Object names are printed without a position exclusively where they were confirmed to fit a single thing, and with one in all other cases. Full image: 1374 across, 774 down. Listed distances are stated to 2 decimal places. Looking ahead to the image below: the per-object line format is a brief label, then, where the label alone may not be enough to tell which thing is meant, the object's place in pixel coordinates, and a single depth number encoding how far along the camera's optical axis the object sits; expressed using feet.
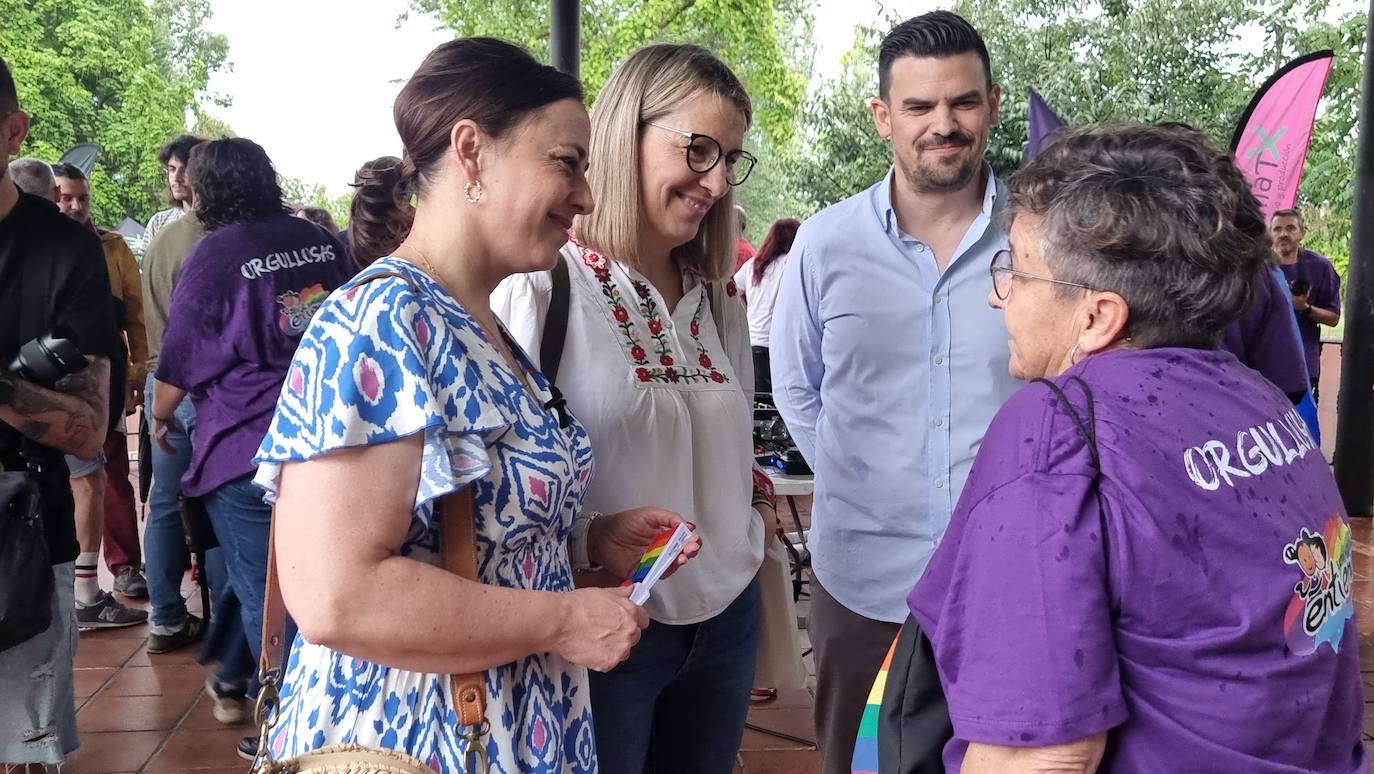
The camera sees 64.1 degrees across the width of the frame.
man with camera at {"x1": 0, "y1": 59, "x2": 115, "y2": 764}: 7.53
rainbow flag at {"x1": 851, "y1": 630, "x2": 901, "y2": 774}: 4.38
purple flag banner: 15.89
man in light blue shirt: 7.25
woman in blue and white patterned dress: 3.61
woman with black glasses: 5.44
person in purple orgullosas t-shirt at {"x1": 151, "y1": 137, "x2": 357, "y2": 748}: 10.02
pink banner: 19.30
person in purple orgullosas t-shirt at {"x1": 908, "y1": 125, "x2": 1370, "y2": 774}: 3.42
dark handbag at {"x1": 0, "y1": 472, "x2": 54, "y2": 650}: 7.62
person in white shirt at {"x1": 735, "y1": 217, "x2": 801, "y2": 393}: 22.10
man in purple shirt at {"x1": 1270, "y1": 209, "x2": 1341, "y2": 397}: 20.67
